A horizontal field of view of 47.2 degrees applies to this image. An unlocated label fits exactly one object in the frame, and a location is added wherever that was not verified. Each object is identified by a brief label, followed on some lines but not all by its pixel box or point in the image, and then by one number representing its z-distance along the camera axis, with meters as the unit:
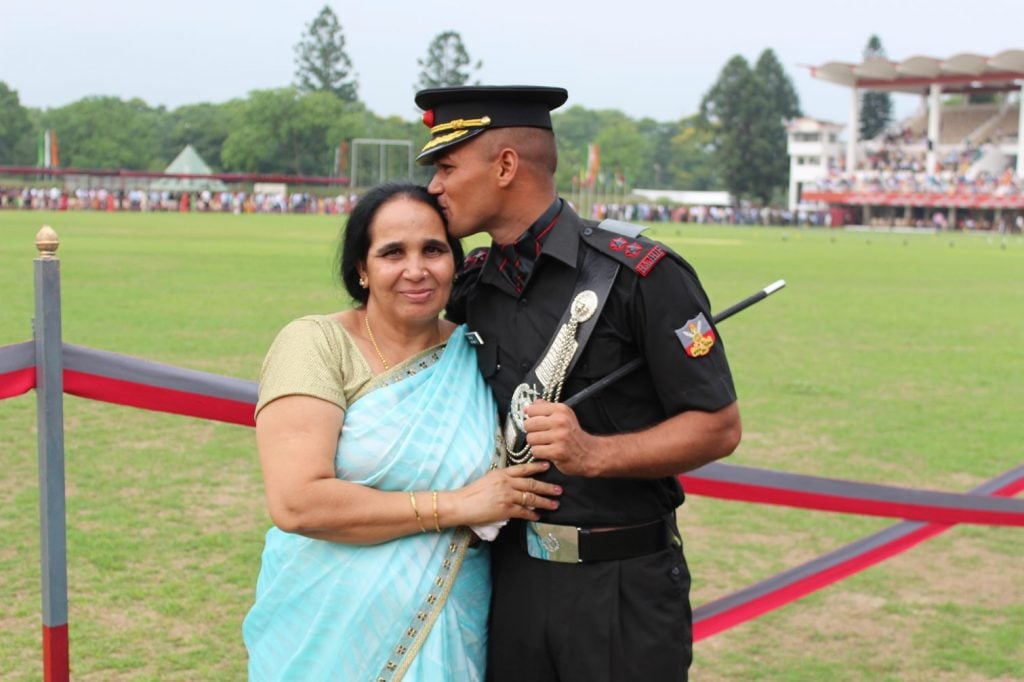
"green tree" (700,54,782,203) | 85.56
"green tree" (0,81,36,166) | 83.12
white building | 82.81
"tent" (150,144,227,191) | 65.75
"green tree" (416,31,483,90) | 85.19
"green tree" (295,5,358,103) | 91.69
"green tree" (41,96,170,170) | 87.56
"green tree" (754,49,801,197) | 86.44
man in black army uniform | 2.24
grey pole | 2.43
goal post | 74.00
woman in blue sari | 2.18
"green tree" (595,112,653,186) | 102.94
